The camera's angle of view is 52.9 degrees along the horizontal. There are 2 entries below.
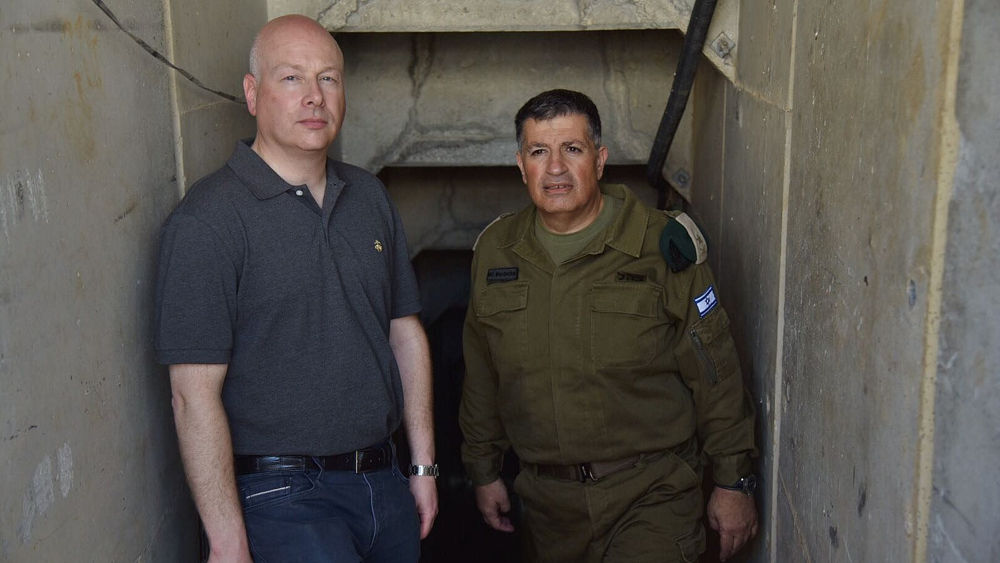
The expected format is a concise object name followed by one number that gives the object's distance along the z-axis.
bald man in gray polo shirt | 1.90
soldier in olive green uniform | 2.55
